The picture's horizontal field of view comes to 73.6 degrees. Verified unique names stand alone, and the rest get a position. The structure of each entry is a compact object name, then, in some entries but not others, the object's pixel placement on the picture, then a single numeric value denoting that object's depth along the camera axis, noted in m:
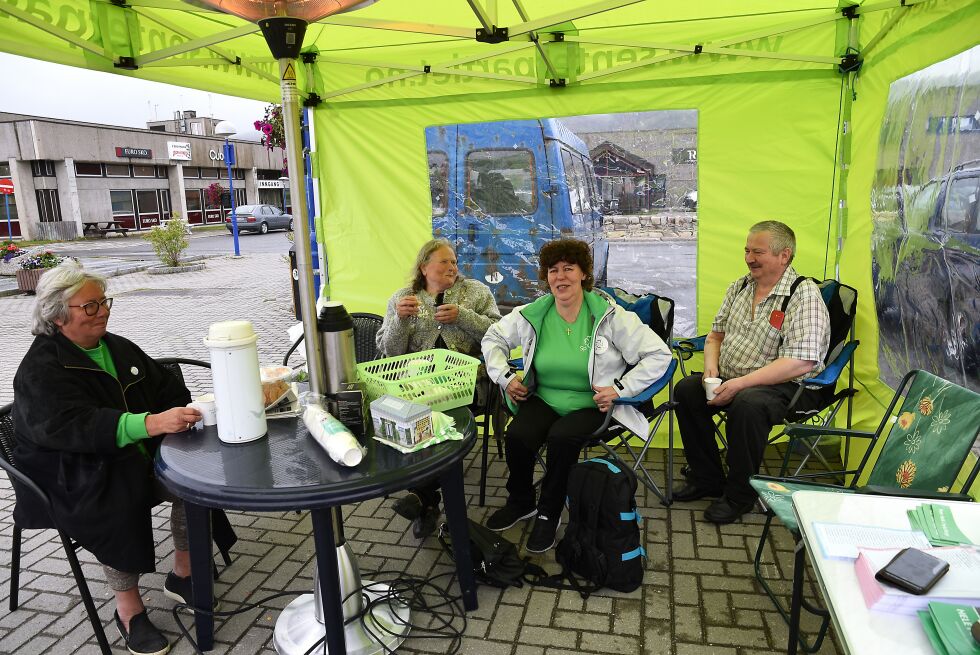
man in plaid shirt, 2.98
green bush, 14.57
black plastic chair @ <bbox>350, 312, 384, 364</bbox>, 3.71
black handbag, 2.57
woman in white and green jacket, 2.85
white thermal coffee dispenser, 1.79
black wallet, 1.21
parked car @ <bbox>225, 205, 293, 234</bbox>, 26.62
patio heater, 1.76
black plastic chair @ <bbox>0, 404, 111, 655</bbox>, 2.07
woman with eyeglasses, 2.04
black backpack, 2.52
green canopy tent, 3.07
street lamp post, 18.41
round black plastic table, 1.66
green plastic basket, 2.17
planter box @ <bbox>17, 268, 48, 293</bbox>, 11.81
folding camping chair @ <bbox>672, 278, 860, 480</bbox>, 3.04
